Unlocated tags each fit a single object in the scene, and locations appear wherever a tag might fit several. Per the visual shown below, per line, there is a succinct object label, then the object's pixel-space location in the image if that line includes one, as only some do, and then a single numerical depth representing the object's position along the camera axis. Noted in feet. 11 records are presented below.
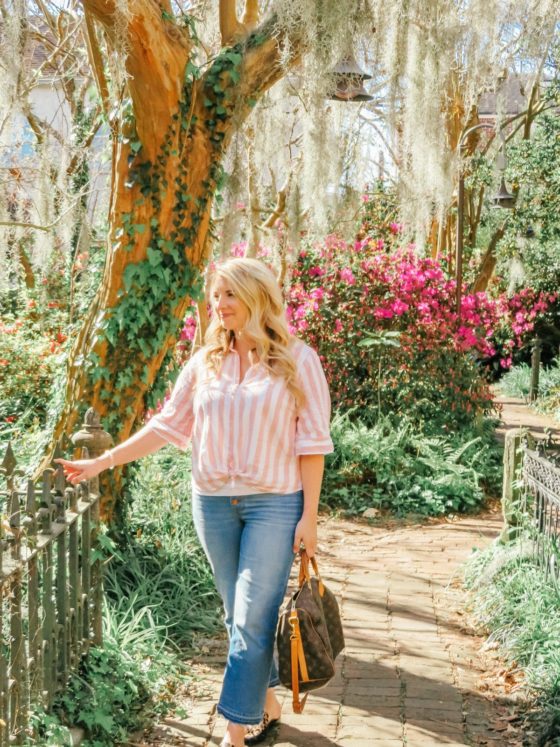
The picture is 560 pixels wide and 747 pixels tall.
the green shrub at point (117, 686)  11.71
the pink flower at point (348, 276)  34.06
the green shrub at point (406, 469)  27.86
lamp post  35.50
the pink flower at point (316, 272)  35.22
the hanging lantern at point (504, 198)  44.57
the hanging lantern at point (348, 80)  20.10
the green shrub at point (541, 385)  54.29
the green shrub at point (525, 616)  13.15
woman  10.90
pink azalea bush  33.30
